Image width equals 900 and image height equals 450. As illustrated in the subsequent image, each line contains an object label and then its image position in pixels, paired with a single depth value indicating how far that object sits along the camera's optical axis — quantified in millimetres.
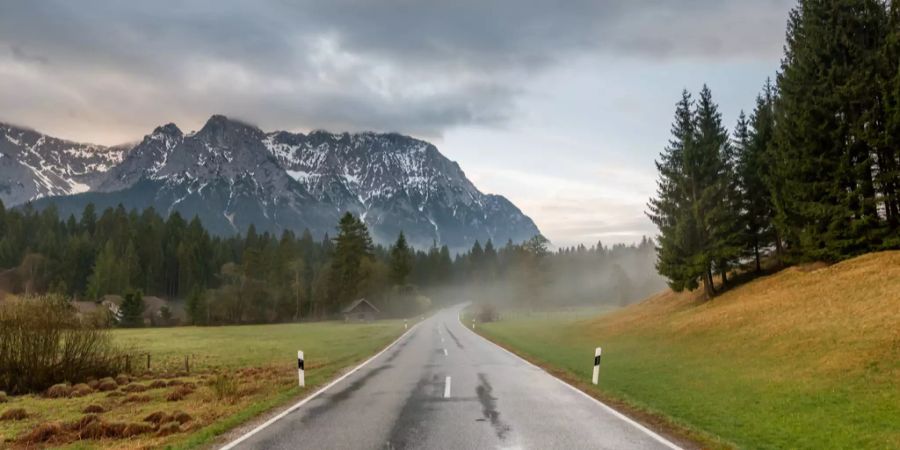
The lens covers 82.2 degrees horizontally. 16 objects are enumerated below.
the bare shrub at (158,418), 12523
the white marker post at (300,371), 16094
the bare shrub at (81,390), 19656
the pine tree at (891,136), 29844
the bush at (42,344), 20578
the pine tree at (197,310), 91000
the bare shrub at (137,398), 17438
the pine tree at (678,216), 41344
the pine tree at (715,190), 39938
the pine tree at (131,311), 82062
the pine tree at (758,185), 41594
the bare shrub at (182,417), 12172
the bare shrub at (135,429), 11617
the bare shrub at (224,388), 15156
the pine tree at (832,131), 32031
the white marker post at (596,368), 16609
